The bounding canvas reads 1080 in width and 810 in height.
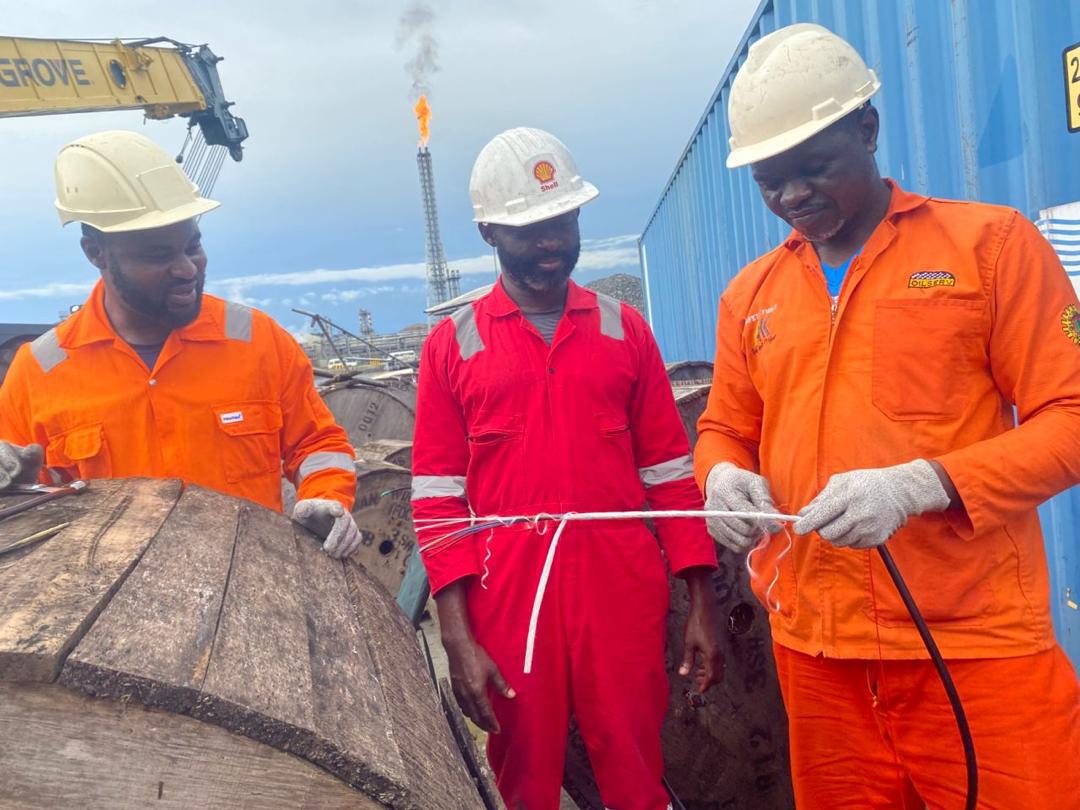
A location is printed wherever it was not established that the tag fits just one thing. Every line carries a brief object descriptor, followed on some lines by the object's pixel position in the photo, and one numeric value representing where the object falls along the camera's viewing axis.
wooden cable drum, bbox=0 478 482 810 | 1.07
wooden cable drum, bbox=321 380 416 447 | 7.34
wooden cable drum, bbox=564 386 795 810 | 2.80
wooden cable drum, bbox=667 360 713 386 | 4.68
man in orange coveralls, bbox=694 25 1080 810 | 1.68
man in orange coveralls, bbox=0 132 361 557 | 2.37
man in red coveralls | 2.33
